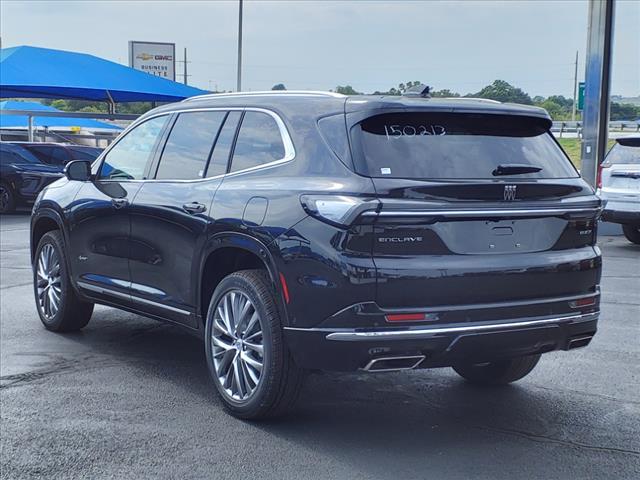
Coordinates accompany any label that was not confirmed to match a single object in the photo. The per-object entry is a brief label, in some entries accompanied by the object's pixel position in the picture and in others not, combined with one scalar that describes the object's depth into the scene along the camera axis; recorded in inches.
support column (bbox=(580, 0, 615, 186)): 689.6
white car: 530.3
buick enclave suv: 171.9
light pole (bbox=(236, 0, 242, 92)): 1670.5
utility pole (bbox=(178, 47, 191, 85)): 3853.8
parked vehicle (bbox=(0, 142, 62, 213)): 823.1
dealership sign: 2337.6
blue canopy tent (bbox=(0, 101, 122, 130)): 1689.0
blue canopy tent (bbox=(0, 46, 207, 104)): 1015.6
